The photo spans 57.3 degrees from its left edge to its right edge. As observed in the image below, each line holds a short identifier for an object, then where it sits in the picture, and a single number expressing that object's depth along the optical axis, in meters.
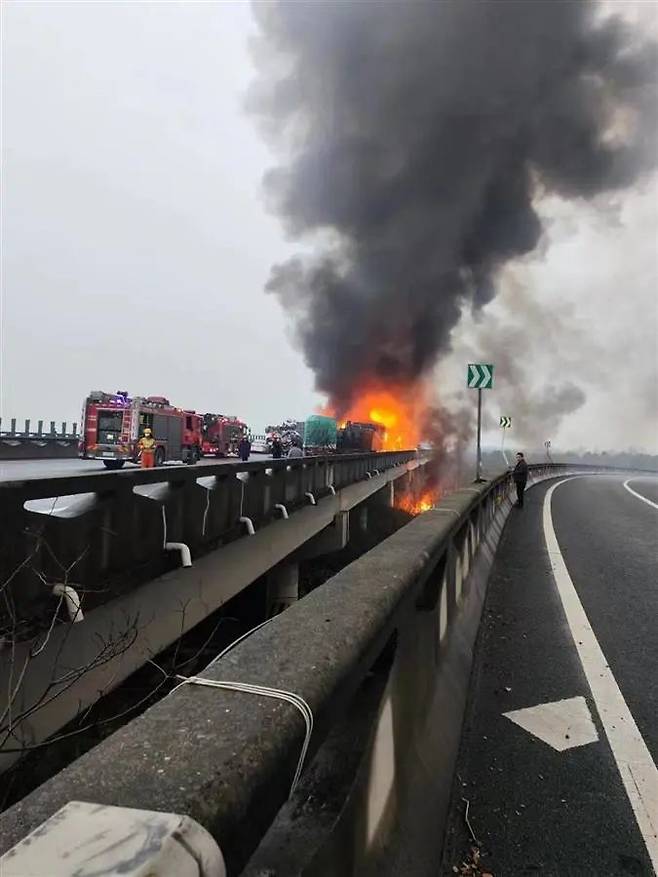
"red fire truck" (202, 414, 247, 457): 33.18
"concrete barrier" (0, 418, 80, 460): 24.41
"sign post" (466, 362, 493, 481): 12.32
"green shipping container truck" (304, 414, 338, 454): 37.25
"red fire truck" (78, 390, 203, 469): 22.68
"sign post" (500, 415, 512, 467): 30.97
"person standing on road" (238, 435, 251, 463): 31.55
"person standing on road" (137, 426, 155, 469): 18.98
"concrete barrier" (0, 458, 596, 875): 1.13
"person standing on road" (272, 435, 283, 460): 32.87
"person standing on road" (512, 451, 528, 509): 16.73
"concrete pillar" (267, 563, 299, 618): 11.85
